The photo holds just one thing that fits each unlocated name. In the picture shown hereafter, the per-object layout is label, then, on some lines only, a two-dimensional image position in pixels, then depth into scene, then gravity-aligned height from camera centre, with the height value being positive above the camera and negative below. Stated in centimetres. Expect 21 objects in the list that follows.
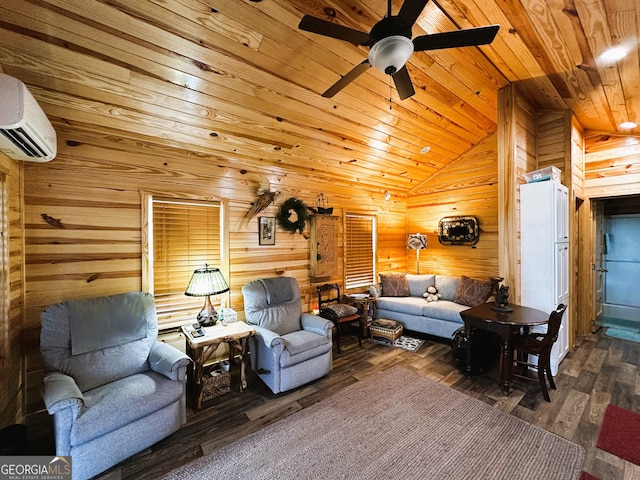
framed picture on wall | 370 +17
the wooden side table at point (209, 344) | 249 -97
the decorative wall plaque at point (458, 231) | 456 +17
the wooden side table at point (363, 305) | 421 -103
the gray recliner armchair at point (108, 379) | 170 -103
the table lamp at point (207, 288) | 272 -46
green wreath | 386 +42
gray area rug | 180 -156
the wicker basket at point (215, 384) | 270 -150
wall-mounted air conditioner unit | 143 +72
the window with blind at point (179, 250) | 294 -7
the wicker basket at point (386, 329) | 398 -135
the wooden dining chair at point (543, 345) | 254 -106
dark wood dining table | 263 -87
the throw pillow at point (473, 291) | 397 -79
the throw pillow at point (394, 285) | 476 -79
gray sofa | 396 -101
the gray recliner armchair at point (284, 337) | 268 -105
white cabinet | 305 -12
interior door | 451 -38
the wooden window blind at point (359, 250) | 481 -15
